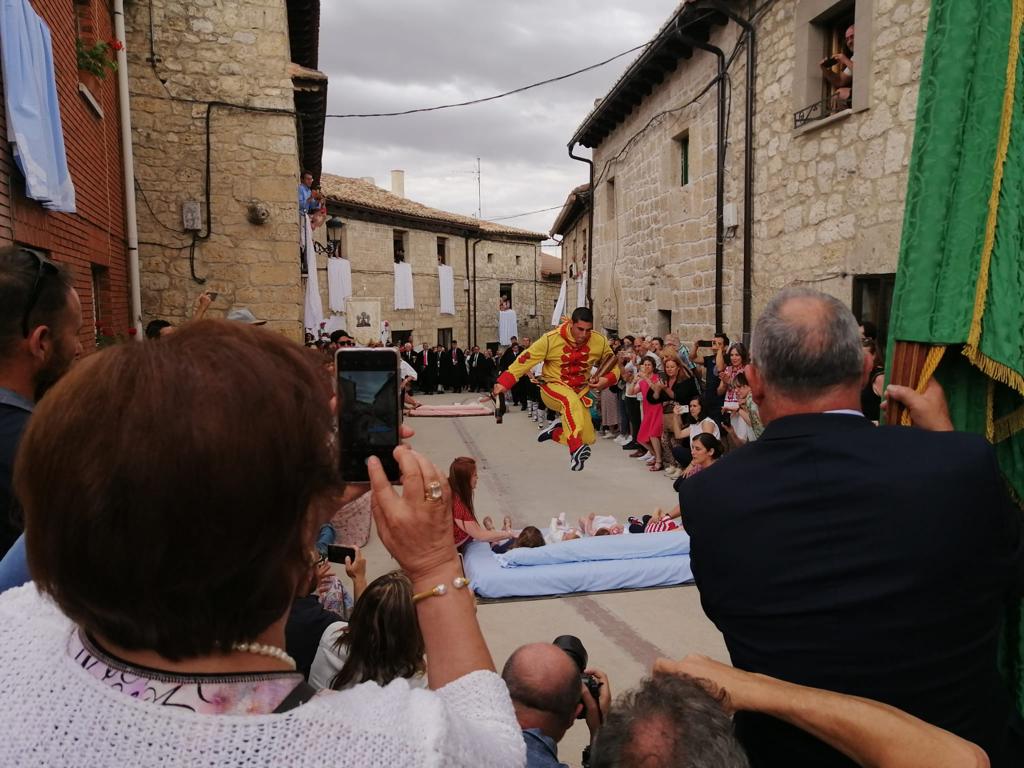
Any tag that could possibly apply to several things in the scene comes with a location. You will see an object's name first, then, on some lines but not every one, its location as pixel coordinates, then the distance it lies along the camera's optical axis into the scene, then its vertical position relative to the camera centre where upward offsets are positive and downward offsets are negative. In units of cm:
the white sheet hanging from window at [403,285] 2959 +84
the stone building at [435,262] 2819 +193
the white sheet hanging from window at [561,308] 2594 -8
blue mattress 541 -194
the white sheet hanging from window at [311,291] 1320 +28
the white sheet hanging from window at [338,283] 2516 +81
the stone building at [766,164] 728 +181
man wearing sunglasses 198 -6
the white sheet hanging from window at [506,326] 3588 -97
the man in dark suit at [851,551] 142 -48
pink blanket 1644 -236
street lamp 2575 +258
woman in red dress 586 -158
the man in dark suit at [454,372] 2392 -211
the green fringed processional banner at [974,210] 160 +21
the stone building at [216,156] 994 +206
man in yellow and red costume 804 -74
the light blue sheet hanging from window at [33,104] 462 +135
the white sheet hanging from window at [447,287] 3212 +81
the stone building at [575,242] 2153 +209
